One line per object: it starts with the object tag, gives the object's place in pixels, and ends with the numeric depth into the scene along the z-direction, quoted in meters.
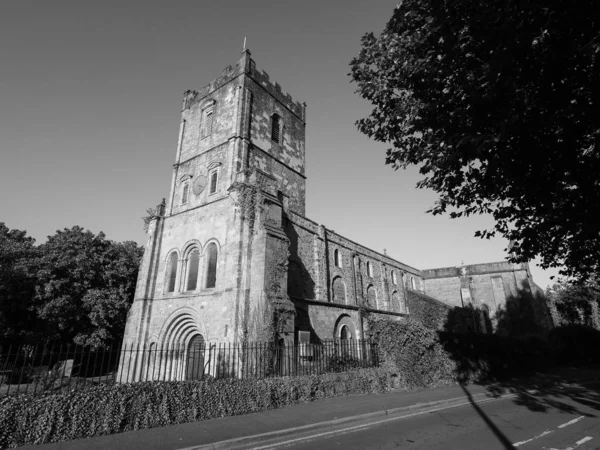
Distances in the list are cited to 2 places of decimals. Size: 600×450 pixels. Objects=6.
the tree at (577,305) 41.49
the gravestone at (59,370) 8.36
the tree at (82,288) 21.53
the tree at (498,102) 5.74
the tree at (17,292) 20.31
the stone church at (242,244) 15.91
